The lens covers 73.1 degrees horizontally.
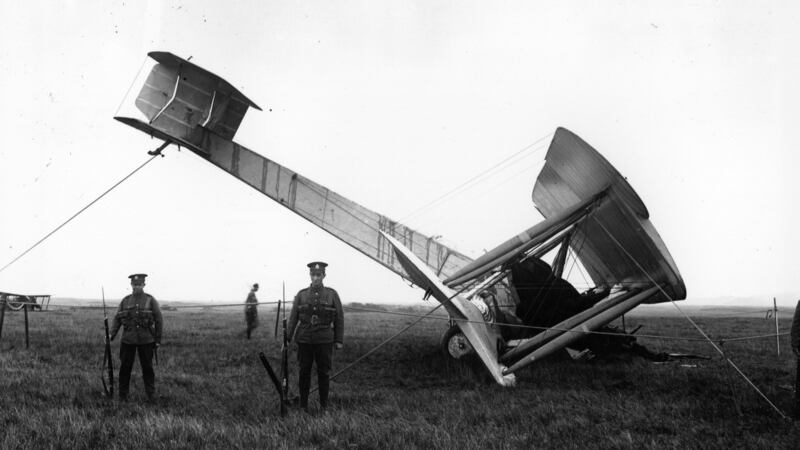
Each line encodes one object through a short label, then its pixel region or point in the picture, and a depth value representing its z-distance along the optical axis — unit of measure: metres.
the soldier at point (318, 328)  6.69
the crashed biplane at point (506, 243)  8.68
